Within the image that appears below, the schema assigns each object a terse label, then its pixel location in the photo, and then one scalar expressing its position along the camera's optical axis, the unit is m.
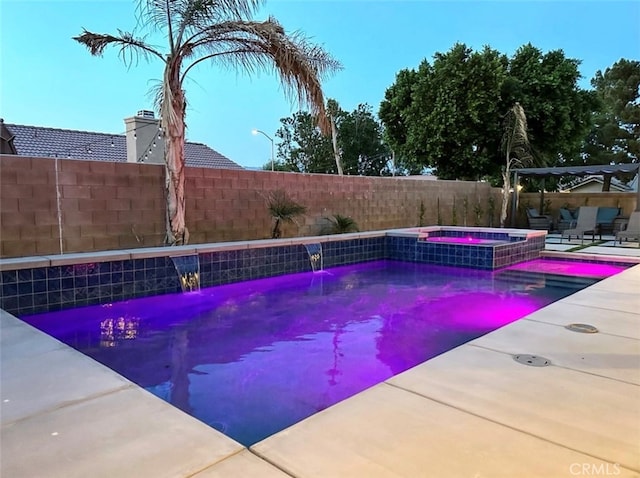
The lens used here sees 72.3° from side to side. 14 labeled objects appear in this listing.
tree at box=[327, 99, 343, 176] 26.03
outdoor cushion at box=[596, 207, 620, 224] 13.28
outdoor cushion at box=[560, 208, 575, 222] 14.14
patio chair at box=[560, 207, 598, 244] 11.22
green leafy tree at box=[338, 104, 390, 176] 30.41
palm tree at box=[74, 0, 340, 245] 6.41
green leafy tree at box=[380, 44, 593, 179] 14.01
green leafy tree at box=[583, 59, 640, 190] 23.47
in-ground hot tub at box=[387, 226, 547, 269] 8.11
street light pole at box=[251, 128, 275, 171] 22.61
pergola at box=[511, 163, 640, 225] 11.73
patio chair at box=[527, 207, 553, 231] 13.87
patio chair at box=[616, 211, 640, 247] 10.05
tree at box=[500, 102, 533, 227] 13.31
